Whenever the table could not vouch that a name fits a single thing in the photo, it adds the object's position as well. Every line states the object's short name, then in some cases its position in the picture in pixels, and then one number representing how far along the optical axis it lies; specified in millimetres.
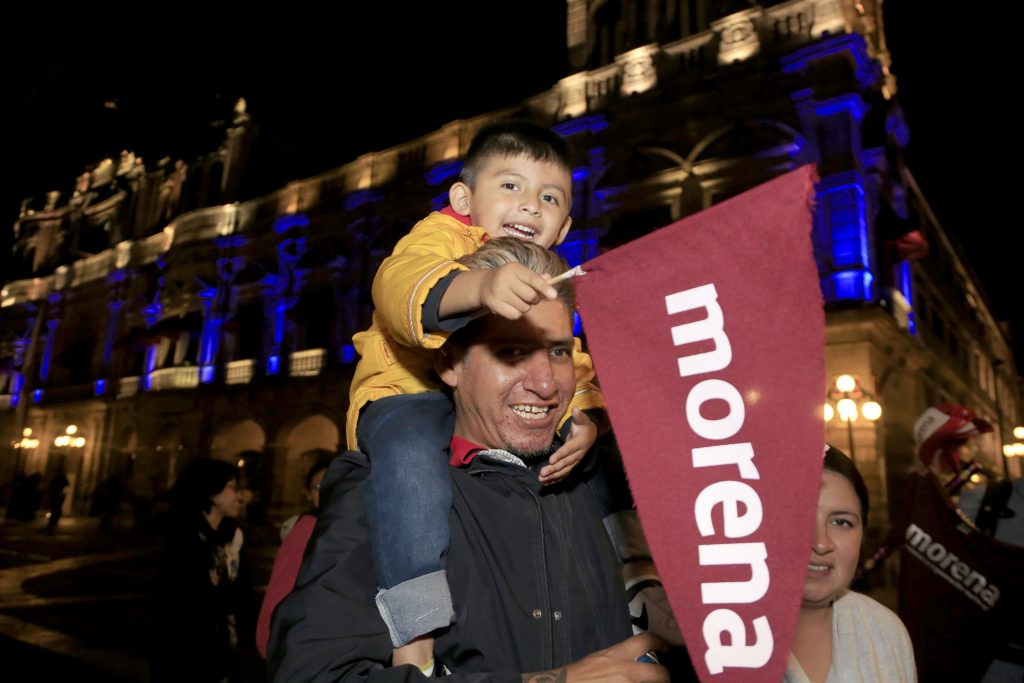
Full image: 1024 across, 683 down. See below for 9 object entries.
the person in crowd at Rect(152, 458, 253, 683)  3646
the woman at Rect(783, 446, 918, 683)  1837
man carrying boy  1331
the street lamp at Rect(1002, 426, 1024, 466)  22431
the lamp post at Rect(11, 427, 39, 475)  21069
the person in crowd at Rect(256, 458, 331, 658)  2230
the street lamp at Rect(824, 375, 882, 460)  10289
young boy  1356
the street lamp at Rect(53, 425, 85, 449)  20844
